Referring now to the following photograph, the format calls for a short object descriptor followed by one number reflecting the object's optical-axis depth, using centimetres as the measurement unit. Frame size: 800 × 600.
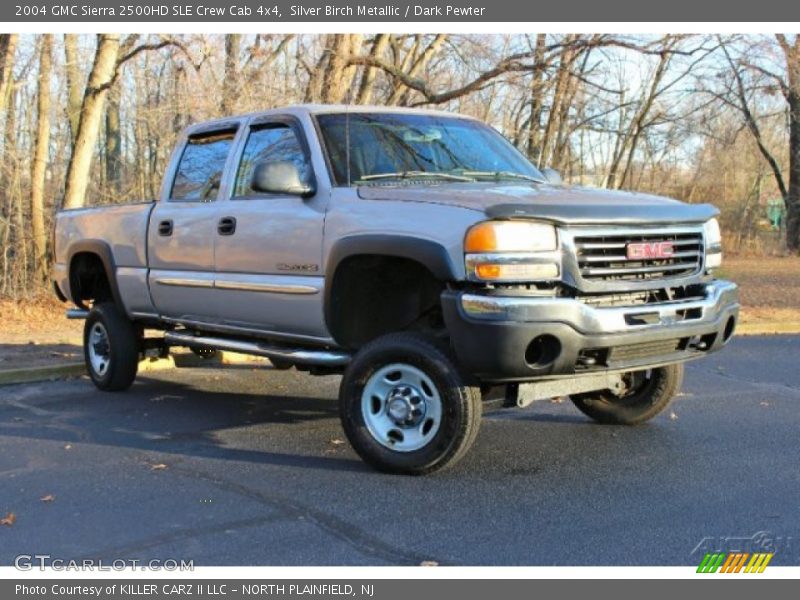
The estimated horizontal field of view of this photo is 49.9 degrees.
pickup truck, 457
